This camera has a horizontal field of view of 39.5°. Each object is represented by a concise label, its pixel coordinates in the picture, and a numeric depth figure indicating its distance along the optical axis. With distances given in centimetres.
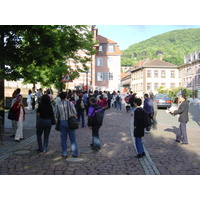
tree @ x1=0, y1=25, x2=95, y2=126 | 962
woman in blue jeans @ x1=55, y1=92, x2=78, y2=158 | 773
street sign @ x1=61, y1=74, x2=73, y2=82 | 1801
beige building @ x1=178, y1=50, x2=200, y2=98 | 6247
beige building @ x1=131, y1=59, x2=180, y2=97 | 7406
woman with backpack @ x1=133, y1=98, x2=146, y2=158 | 771
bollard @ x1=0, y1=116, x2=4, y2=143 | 942
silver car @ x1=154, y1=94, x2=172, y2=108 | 2881
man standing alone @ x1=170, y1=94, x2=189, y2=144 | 974
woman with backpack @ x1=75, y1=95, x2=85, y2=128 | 1394
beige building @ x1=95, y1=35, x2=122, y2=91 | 5991
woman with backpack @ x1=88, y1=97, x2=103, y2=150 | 868
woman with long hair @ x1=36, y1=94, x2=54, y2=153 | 835
